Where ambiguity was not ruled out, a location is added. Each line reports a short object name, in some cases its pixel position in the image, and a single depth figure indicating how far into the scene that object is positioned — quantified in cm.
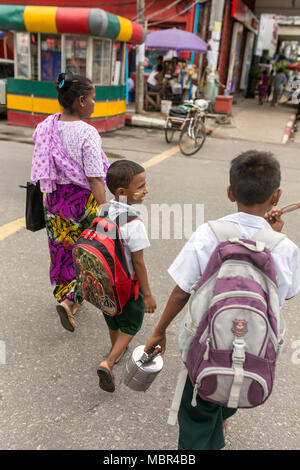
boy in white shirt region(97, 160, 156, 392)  214
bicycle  952
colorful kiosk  984
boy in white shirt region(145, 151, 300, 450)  158
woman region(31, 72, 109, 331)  264
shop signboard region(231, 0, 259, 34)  1721
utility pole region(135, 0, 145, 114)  1214
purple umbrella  1303
